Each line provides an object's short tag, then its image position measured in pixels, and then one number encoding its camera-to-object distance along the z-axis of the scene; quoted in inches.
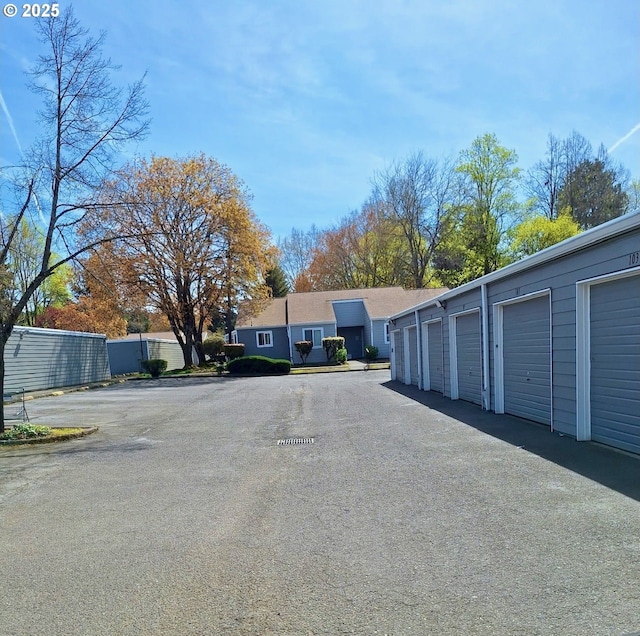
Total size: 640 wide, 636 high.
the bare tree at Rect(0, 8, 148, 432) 350.9
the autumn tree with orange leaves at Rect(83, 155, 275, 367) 1016.2
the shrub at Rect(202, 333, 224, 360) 1323.8
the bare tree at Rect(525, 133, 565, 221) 1414.9
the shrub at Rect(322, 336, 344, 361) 1160.2
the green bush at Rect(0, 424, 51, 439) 343.9
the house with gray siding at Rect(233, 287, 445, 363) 1244.5
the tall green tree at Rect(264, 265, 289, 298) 1772.9
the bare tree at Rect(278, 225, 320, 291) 1968.5
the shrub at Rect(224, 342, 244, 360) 1216.2
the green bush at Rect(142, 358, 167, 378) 1152.2
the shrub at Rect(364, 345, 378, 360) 1192.2
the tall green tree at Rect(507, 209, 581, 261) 1232.2
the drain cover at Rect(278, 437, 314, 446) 310.8
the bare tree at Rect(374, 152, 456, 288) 1536.7
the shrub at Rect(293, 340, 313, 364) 1184.8
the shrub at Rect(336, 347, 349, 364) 1130.0
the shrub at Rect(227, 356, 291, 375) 1027.3
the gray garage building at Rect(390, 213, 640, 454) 236.1
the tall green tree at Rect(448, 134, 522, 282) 1499.8
